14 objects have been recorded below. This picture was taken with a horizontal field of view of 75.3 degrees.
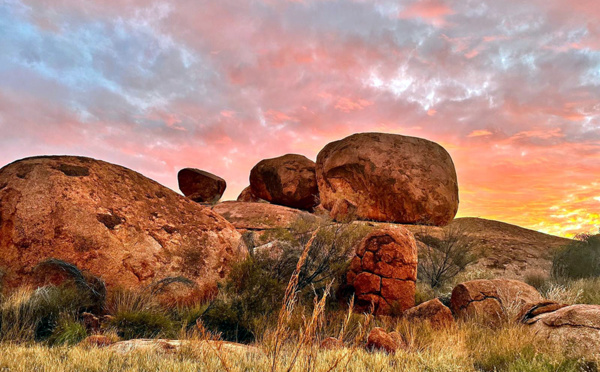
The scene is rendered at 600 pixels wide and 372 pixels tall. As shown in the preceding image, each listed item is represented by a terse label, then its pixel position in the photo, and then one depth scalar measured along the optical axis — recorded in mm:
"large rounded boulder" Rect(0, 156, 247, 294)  6668
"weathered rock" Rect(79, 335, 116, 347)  4712
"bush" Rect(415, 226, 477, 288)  12531
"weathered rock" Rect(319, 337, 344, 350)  5136
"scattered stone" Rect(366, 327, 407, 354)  5094
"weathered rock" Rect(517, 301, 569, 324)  6126
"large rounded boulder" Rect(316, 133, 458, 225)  19828
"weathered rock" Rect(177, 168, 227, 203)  29131
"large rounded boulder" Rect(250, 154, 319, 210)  24547
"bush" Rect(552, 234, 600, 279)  14930
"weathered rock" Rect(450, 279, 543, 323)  7250
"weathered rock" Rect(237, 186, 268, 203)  28203
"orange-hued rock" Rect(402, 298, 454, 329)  6719
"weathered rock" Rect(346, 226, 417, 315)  8117
